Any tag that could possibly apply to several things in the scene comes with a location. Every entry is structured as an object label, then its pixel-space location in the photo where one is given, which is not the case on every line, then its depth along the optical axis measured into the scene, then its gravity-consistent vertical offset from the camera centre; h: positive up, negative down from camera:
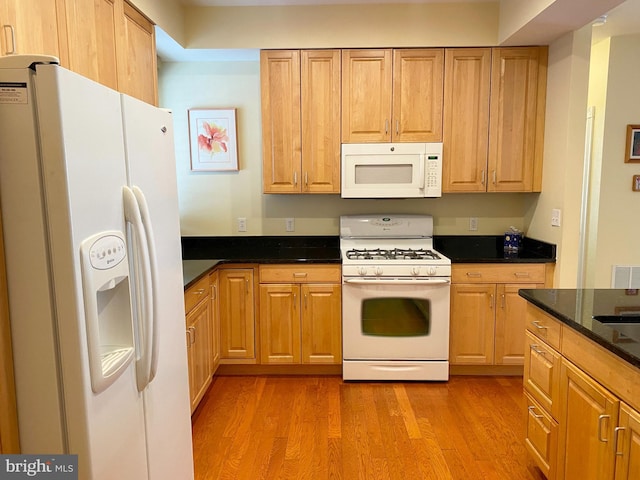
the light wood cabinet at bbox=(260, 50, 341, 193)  3.16 +0.46
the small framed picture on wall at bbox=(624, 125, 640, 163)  3.58 +0.29
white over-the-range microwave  3.18 +0.09
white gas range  3.01 -0.95
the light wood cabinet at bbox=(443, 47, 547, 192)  3.15 +0.46
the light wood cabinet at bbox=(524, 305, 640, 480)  1.36 -0.82
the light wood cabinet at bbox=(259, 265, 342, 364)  3.14 -0.96
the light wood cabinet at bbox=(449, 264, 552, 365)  3.09 -0.93
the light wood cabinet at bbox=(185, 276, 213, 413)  2.48 -0.94
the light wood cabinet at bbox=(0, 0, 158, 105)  1.42 +0.60
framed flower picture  3.48 +0.35
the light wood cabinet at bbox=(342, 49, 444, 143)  3.15 +0.63
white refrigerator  1.03 -0.21
